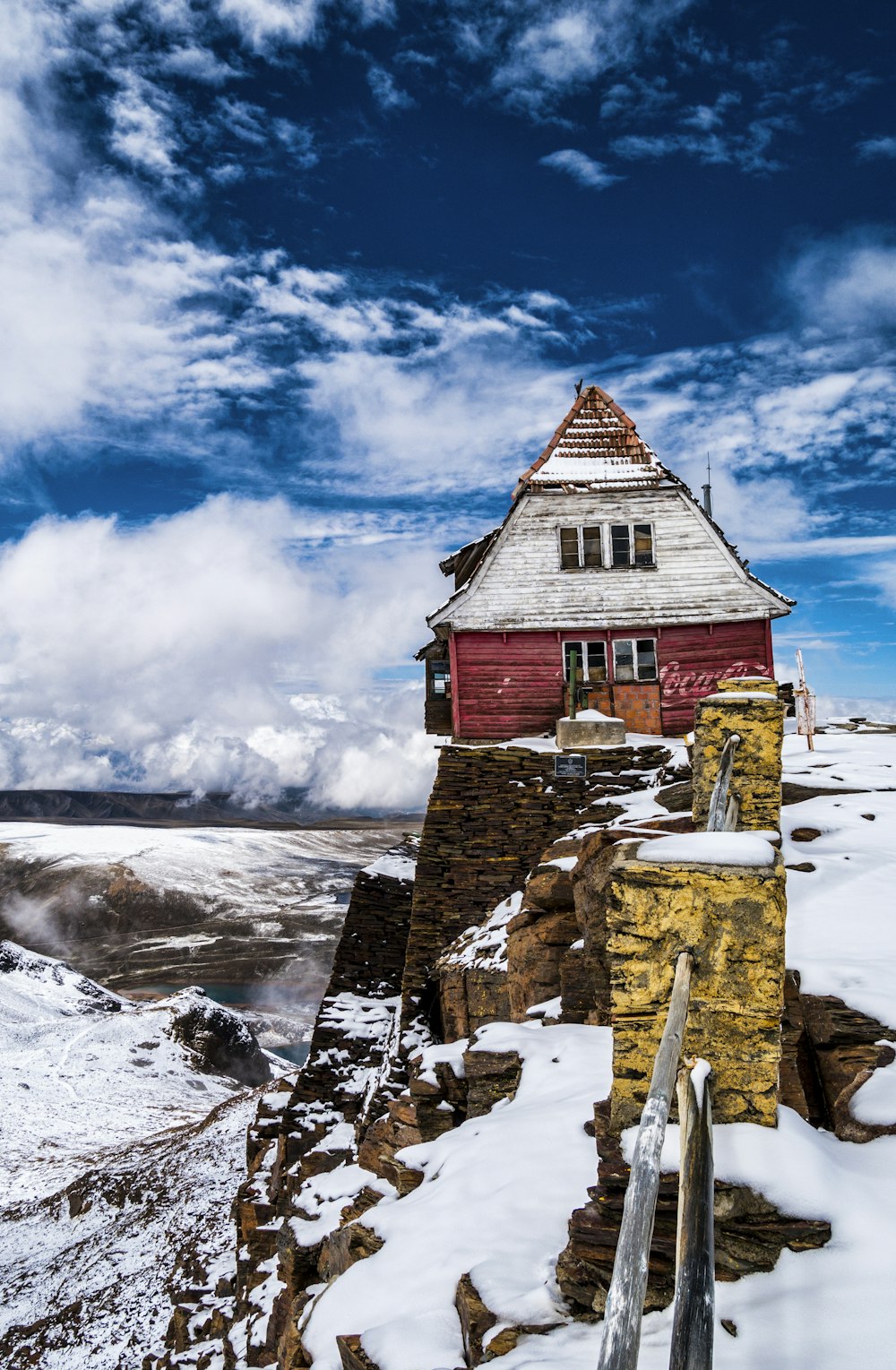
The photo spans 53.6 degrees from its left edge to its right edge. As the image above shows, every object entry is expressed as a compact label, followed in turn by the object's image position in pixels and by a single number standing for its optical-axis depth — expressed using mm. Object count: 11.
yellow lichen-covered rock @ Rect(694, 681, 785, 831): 9492
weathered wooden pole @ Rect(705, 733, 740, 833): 6643
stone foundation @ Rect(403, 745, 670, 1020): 16672
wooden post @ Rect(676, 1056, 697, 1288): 3482
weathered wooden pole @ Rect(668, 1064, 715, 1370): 2607
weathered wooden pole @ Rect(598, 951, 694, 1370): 2338
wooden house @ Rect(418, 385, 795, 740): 21859
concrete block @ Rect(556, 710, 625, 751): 17984
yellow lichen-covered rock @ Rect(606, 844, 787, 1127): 4297
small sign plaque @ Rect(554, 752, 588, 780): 17203
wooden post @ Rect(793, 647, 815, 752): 17000
